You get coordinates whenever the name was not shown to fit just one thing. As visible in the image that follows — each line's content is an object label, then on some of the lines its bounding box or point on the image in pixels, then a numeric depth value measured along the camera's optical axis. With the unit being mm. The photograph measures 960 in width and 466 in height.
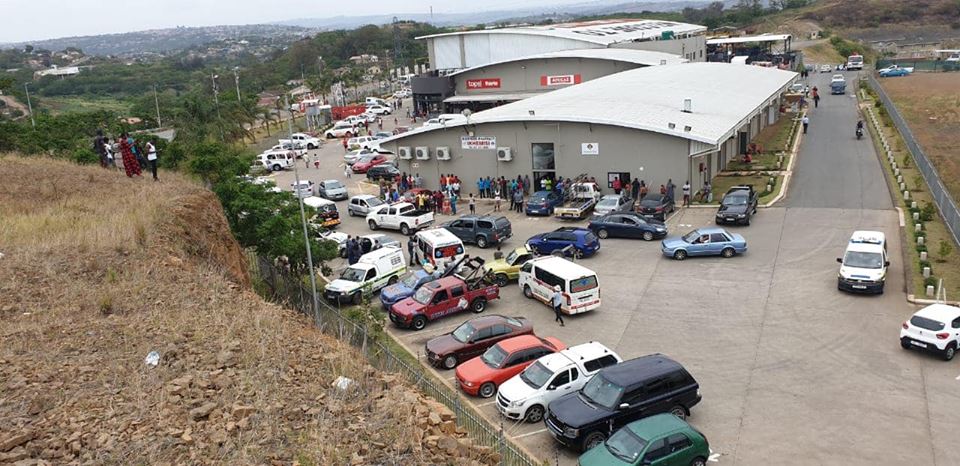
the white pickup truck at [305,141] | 59406
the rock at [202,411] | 9805
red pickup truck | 21484
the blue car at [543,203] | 33750
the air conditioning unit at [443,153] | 39438
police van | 21031
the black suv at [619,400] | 13969
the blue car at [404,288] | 23141
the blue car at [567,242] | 26703
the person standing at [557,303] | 20922
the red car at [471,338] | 18422
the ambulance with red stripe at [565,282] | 21000
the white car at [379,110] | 82506
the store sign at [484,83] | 66500
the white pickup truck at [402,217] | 32781
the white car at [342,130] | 66938
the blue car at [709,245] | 25578
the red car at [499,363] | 16734
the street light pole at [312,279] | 19633
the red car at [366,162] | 49312
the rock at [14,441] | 8805
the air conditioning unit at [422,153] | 40312
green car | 12477
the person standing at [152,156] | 24094
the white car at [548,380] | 15336
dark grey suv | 29281
